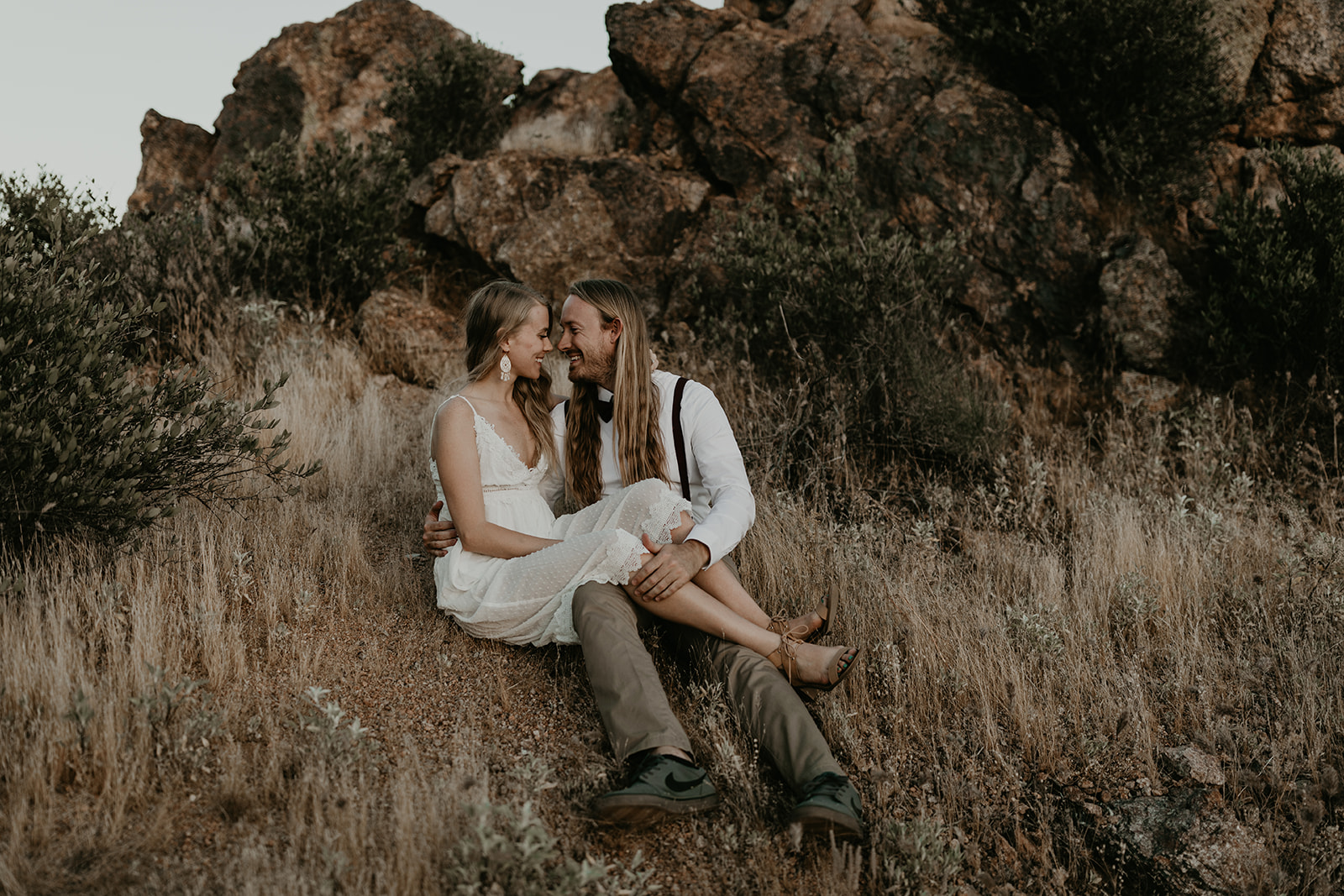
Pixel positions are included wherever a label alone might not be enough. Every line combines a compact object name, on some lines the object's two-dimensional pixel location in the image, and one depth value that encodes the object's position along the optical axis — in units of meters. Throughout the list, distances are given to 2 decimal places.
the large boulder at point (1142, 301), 6.06
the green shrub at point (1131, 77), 6.49
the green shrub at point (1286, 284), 5.56
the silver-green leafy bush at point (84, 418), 3.19
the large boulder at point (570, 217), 7.25
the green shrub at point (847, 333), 5.50
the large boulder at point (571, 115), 8.41
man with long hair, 2.52
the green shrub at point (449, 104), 9.09
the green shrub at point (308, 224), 7.04
